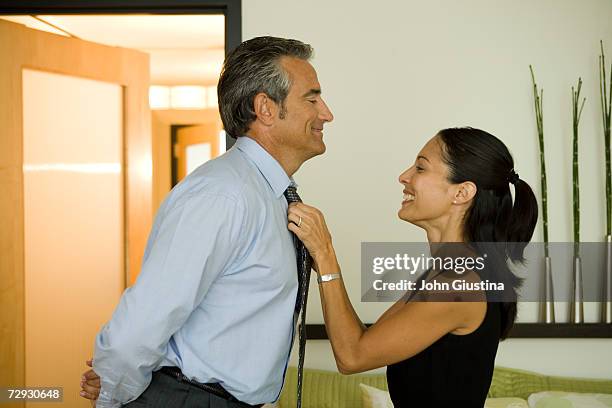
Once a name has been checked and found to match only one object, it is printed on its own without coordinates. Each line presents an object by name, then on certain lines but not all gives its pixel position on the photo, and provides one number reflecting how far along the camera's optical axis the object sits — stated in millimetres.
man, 1514
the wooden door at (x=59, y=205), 3381
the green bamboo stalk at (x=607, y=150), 3088
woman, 1837
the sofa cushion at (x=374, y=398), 2834
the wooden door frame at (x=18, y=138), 3148
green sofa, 2984
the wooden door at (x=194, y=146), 6141
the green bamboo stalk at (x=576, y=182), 3066
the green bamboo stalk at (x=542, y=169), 3098
